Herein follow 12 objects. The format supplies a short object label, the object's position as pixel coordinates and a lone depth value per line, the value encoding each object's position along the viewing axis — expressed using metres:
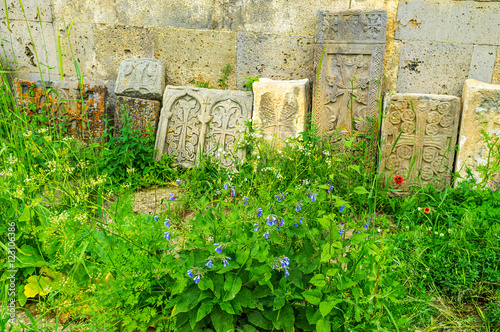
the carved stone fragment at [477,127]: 3.02
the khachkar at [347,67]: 3.29
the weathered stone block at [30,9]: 4.23
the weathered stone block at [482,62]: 3.43
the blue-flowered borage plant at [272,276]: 1.38
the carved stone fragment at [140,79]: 3.78
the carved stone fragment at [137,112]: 3.69
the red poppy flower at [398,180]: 2.95
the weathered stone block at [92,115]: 3.80
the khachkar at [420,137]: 3.13
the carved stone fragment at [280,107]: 3.43
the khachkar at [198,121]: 3.63
